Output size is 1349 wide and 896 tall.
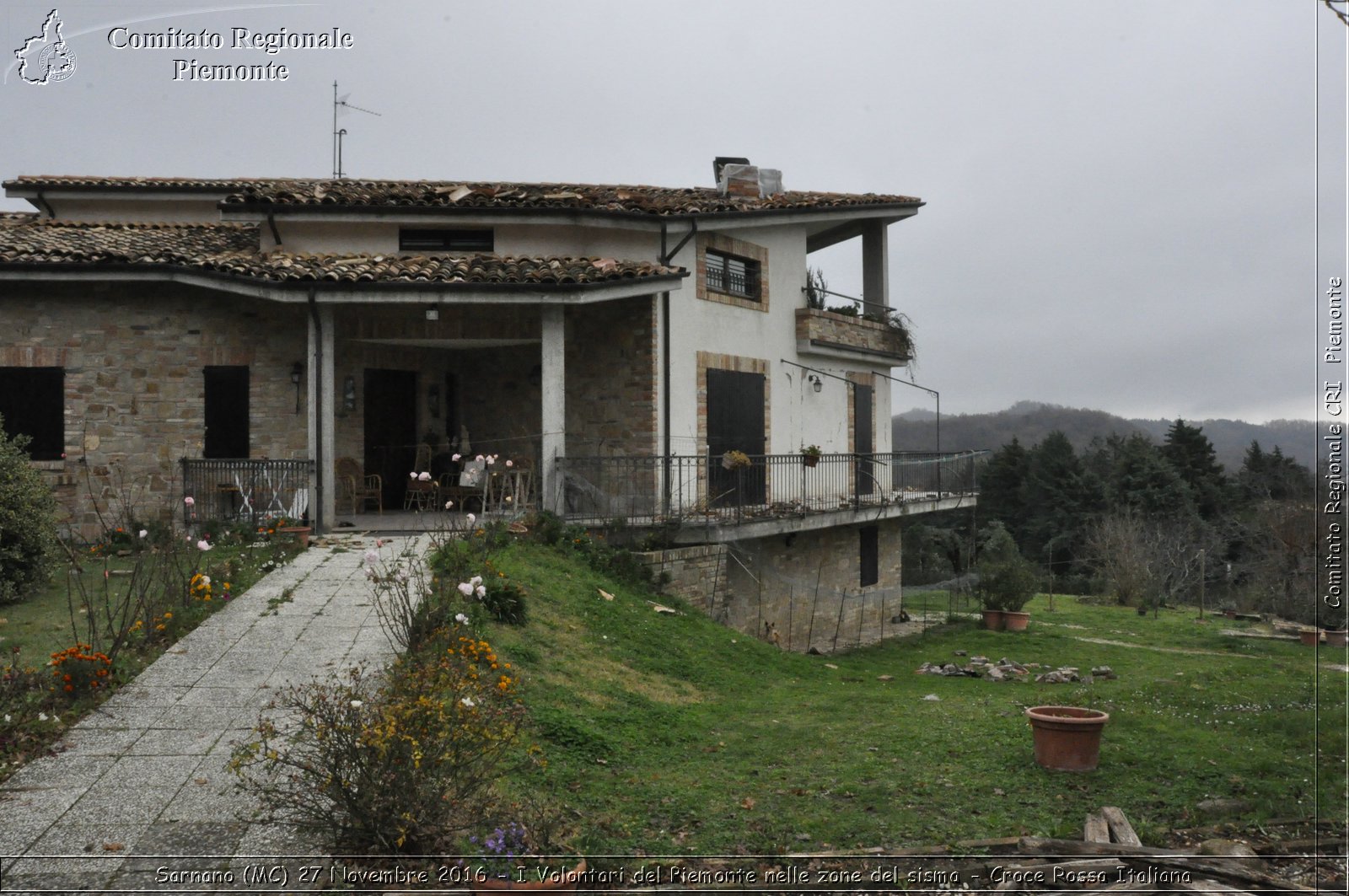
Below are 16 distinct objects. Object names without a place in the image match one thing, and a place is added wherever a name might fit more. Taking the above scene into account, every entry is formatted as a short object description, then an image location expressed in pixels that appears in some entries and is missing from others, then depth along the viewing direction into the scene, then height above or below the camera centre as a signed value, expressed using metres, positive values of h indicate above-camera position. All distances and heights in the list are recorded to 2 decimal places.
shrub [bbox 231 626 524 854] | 4.84 -1.66
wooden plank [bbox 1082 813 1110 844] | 5.42 -2.20
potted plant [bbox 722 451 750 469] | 13.91 -0.11
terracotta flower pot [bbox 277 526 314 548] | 12.26 -1.02
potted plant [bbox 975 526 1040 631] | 21.33 -3.20
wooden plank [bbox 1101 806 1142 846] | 5.36 -2.19
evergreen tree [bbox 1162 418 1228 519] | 44.41 -0.55
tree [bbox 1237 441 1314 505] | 35.19 -1.10
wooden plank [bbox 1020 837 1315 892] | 4.77 -2.16
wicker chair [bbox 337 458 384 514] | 15.56 -0.49
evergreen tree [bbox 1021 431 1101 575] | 47.00 -2.62
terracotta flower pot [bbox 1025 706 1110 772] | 6.69 -2.05
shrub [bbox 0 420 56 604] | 9.91 -0.78
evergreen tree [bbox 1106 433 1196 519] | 43.72 -1.77
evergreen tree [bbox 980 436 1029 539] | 52.12 -1.98
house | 13.52 +1.64
